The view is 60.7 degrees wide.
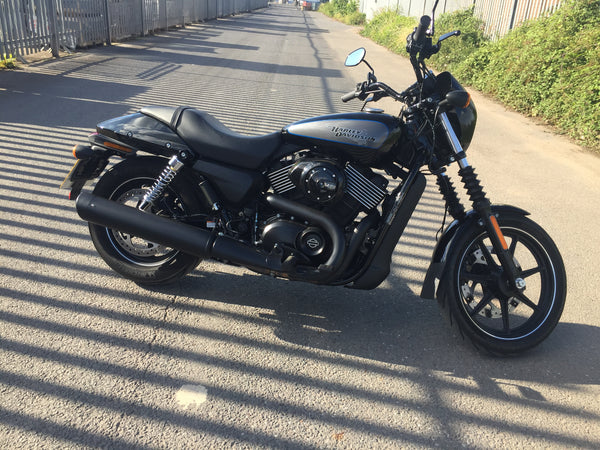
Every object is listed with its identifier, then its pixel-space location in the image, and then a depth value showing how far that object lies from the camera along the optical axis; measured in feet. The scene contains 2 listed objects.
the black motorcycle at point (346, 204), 9.75
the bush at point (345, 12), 144.02
